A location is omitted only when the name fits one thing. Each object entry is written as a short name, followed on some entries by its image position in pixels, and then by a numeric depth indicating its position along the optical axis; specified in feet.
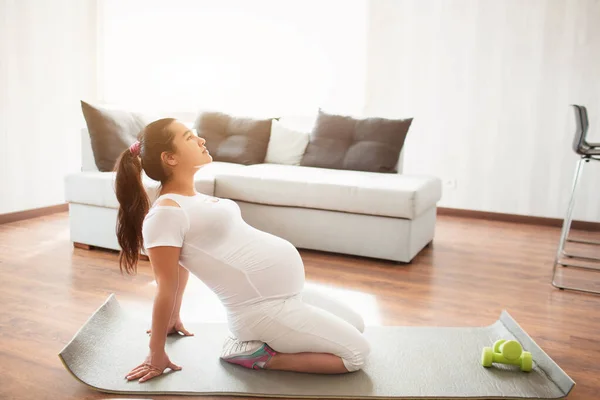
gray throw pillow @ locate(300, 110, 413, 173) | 12.61
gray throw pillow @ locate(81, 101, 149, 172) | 11.69
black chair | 9.59
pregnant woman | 5.74
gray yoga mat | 5.80
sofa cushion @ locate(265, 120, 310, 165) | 13.64
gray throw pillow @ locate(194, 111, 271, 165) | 13.50
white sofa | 10.69
